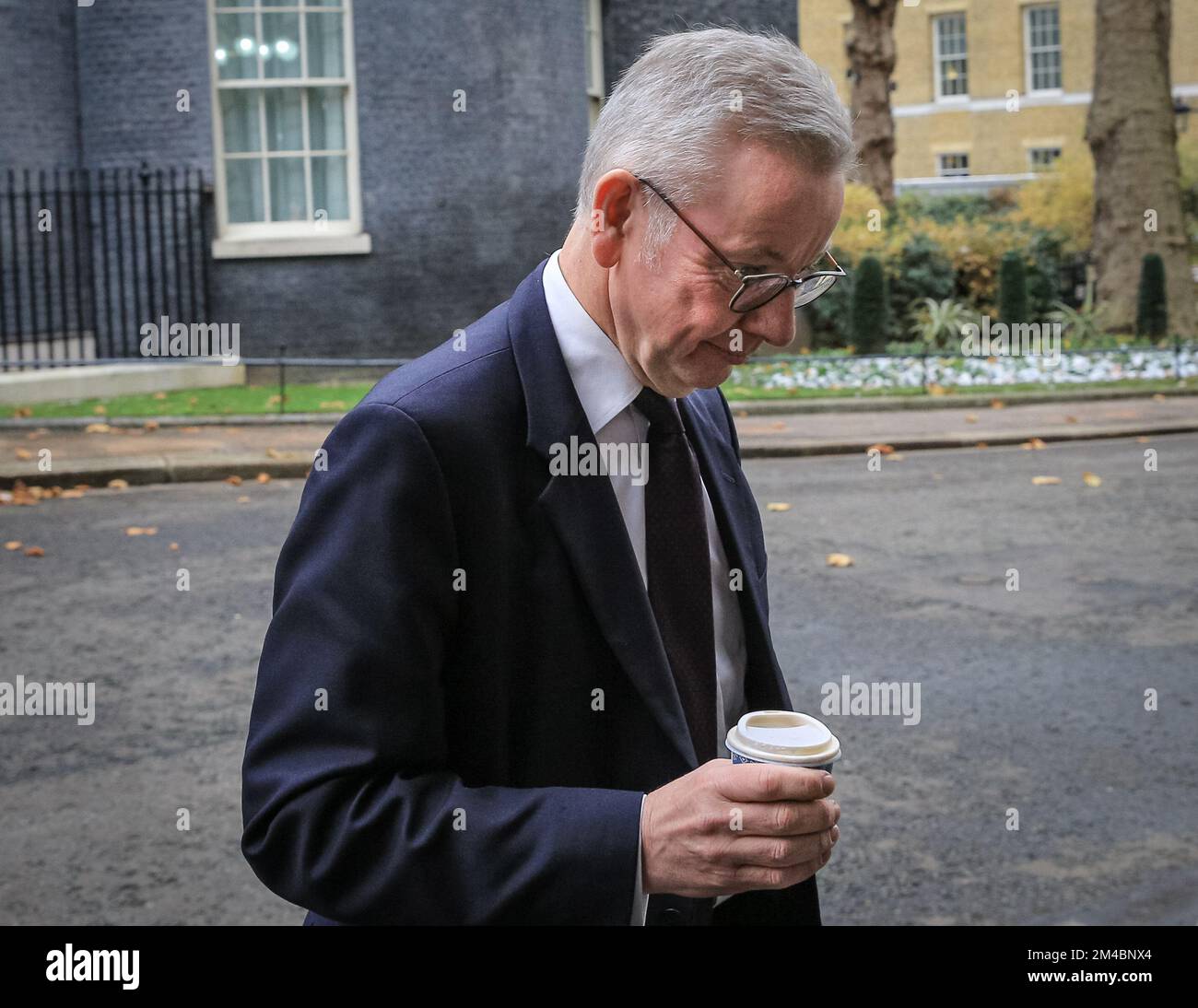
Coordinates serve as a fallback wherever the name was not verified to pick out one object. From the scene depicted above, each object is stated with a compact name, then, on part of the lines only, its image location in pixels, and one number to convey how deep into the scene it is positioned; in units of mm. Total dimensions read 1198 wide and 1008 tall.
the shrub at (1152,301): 20594
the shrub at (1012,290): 20375
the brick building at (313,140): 16828
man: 1688
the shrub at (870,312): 19391
